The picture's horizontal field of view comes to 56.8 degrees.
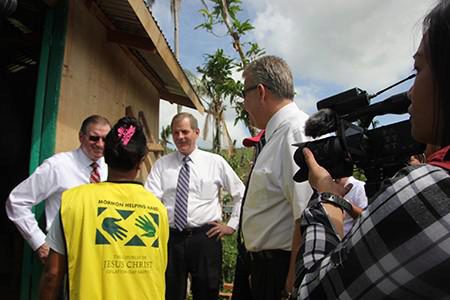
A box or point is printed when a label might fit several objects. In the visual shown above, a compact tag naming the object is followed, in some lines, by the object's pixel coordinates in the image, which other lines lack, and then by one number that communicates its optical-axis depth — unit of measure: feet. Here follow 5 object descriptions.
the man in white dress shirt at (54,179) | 9.83
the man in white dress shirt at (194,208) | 12.77
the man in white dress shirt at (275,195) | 7.27
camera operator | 2.60
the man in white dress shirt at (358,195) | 11.78
